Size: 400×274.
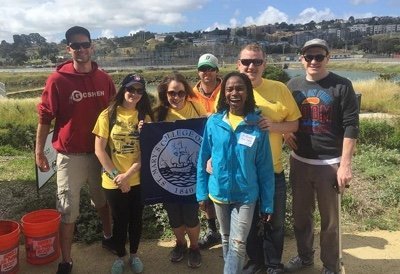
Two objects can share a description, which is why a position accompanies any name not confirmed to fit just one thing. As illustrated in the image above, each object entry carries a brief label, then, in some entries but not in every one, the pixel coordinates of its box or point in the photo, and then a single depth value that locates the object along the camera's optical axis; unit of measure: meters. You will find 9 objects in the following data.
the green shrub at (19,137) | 10.13
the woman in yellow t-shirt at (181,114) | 3.86
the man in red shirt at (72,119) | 3.86
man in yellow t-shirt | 3.53
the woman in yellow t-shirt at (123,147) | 3.74
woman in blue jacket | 3.27
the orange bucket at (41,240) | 4.19
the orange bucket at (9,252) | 3.87
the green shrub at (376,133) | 9.20
